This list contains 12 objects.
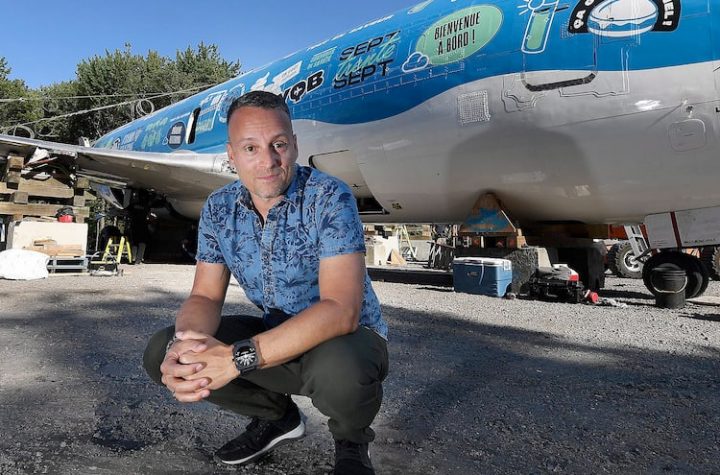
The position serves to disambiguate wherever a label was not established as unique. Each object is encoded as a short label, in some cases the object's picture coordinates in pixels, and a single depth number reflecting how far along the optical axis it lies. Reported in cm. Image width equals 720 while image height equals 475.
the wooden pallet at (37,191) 814
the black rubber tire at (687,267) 504
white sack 654
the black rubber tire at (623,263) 1059
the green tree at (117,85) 2922
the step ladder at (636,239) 1001
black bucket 496
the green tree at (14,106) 2699
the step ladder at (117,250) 860
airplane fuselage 412
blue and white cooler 570
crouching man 125
